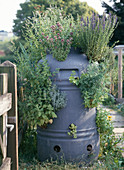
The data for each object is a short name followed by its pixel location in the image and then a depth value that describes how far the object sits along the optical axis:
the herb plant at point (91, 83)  2.84
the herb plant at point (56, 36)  2.94
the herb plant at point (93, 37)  3.02
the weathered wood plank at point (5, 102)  1.66
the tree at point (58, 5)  18.95
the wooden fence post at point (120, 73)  7.83
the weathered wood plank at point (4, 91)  1.75
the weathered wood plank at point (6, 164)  1.73
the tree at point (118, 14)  14.71
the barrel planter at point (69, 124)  2.89
